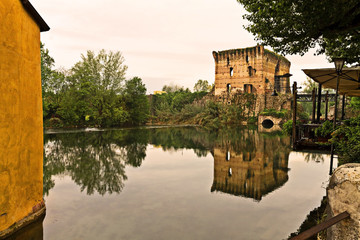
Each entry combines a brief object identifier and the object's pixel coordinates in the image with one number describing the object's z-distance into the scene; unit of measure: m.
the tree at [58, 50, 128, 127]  28.05
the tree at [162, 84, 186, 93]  62.56
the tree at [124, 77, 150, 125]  31.92
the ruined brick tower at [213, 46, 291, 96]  39.06
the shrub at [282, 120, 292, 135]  8.74
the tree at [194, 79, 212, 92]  67.16
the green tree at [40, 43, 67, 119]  27.23
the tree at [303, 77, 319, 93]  48.58
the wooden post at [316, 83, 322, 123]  10.52
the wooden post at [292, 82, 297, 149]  7.62
